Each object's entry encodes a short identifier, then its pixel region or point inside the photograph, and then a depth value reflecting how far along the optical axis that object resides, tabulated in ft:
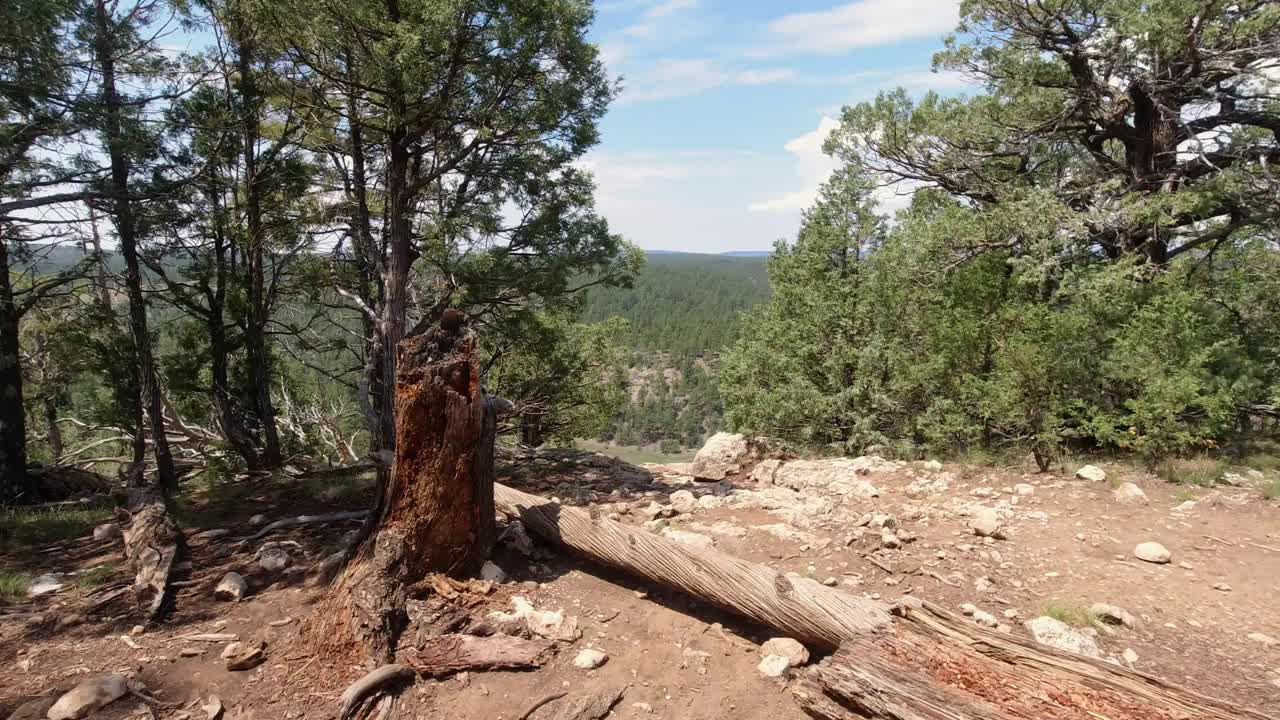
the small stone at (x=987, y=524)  16.89
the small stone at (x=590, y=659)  11.66
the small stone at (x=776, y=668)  11.32
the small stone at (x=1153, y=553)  15.47
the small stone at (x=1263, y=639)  12.26
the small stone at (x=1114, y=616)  12.88
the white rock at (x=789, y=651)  11.61
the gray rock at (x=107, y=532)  18.30
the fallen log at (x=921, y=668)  8.94
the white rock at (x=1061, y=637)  11.90
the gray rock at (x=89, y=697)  9.95
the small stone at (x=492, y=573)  14.37
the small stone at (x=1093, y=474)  21.25
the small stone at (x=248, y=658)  11.55
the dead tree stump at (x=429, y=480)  12.91
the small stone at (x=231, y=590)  13.99
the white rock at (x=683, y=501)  20.12
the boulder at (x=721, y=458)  27.27
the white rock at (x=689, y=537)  16.33
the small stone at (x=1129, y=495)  19.36
